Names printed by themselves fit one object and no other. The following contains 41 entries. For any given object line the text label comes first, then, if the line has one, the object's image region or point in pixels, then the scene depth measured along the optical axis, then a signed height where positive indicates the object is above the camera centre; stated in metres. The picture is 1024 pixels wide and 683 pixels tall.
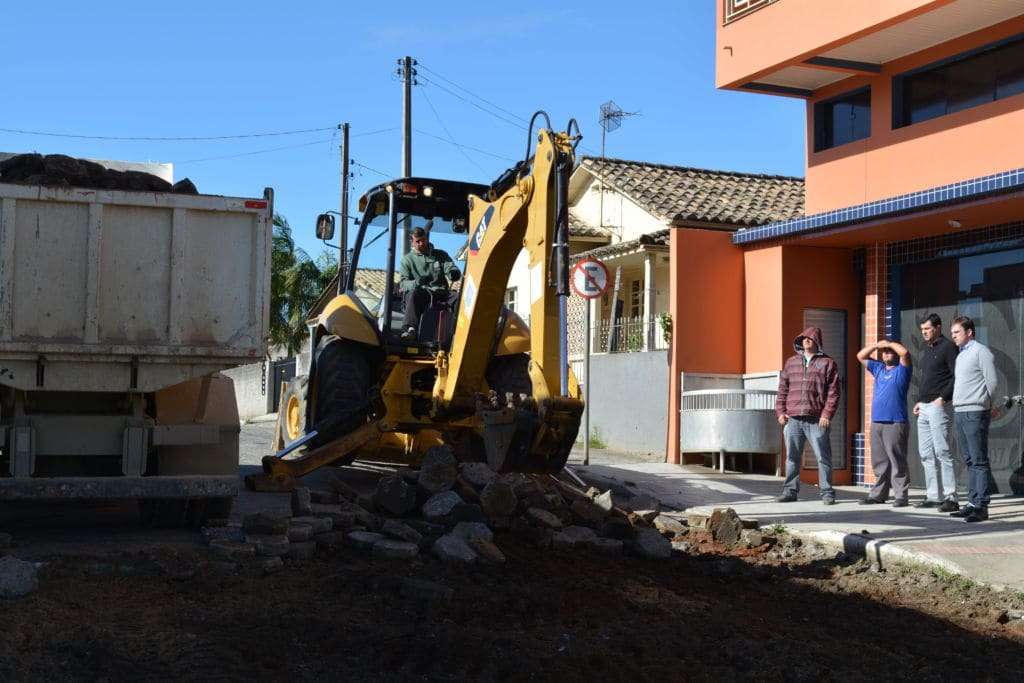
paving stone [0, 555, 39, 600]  6.05 -1.09
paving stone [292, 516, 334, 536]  7.77 -0.98
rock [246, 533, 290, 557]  7.23 -1.06
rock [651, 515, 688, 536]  9.48 -1.17
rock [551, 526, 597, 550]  8.36 -1.13
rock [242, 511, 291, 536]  7.43 -0.95
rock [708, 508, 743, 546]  9.20 -1.13
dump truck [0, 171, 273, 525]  7.21 +0.31
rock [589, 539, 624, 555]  8.37 -1.19
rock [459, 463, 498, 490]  9.19 -0.75
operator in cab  11.49 +1.05
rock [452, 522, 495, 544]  7.84 -1.04
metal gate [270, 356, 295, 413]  33.28 +0.23
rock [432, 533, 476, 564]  7.50 -1.12
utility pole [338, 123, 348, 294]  35.53 +6.67
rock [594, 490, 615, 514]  9.48 -0.98
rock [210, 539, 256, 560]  7.11 -1.08
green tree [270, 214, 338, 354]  35.09 +2.92
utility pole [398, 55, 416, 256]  30.88 +7.44
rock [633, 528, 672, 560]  8.37 -1.18
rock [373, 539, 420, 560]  7.52 -1.12
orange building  12.27 +2.43
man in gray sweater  9.98 -0.21
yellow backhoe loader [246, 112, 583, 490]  7.94 +0.24
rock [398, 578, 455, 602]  6.41 -1.18
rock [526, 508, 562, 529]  8.65 -1.03
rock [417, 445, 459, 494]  8.95 -0.73
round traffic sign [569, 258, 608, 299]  13.84 +1.30
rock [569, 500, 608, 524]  9.20 -1.04
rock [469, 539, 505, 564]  7.61 -1.13
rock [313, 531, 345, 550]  7.70 -1.09
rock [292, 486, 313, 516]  8.33 -0.91
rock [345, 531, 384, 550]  7.71 -1.08
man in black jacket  10.66 -0.14
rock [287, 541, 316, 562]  7.36 -1.11
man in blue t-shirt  11.24 -0.34
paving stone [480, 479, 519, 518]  8.71 -0.89
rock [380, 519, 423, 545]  7.82 -1.04
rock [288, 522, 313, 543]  7.53 -1.02
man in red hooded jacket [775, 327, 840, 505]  11.20 -0.15
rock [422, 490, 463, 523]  8.48 -0.93
